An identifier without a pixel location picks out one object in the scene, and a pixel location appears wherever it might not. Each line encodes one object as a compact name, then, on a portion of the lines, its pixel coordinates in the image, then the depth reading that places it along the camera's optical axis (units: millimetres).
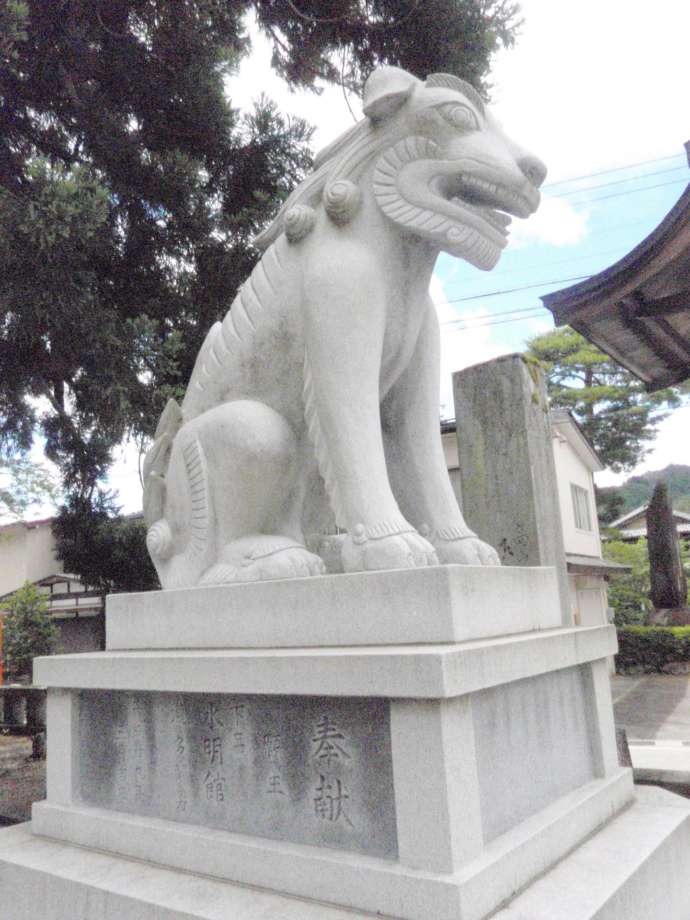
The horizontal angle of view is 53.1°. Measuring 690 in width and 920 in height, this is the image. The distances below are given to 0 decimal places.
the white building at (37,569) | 13836
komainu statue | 2170
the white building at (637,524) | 23422
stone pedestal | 1571
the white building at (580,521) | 14695
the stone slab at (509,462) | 3180
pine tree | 19781
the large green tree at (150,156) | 4820
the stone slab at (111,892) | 1629
